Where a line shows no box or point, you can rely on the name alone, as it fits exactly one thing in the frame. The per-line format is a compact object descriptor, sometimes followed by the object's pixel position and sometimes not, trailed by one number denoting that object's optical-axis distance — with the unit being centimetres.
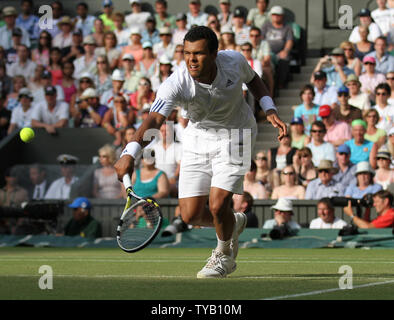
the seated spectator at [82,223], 1455
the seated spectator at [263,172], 1492
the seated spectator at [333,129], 1534
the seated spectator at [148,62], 1814
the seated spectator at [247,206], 1378
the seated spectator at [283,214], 1359
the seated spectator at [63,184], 1570
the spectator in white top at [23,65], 1944
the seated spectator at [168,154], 1548
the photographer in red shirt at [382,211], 1323
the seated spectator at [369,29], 1756
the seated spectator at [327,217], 1350
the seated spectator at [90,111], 1767
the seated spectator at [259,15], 1862
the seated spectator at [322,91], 1605
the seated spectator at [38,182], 1589
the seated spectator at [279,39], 1817
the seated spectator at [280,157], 1477
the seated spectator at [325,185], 1414
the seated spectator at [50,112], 1794
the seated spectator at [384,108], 1534
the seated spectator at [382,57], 1669
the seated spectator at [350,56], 1675
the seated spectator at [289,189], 1440
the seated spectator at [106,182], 1553
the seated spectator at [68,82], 1862
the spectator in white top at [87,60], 1900
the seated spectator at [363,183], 1383
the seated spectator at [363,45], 1725
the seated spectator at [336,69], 1664
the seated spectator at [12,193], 1572
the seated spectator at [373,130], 1497
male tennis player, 739
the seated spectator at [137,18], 1980
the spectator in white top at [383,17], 1770
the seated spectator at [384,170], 1404
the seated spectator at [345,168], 1429
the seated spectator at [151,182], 1483
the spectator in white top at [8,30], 2036
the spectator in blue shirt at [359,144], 1475
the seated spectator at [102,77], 1861
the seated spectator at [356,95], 1579
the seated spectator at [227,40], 1698
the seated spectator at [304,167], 1457
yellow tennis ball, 1593
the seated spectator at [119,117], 1684
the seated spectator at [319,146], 1485
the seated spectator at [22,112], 1809
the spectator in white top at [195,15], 1905
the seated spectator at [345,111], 1548
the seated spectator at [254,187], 1468
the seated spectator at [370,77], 1634
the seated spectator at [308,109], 1595
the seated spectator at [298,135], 1536
